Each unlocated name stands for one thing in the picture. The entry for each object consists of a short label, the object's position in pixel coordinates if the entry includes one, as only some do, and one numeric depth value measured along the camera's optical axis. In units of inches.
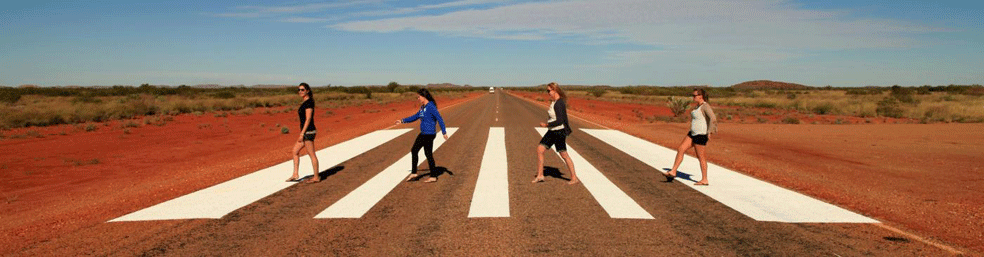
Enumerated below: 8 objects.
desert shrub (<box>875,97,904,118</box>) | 1187.3
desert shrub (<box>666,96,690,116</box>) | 1179.9
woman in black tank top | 281.1
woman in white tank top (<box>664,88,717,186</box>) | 272.8
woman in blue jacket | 284.5
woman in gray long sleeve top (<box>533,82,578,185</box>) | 272.5
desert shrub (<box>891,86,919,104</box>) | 1682.2
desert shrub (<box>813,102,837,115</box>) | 1362.0
